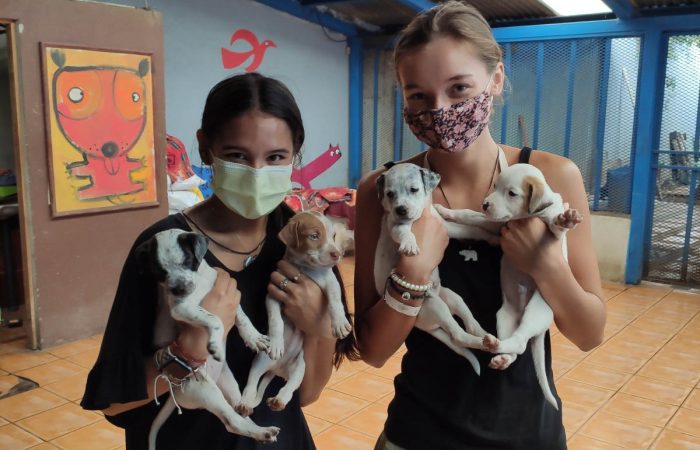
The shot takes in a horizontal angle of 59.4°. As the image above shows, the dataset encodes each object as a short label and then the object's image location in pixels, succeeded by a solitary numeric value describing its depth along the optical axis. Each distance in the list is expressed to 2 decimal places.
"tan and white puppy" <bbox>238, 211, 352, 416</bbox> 1.30
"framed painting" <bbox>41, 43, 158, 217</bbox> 4.12
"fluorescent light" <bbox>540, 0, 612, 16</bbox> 6.34
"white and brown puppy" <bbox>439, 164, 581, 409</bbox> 1.26
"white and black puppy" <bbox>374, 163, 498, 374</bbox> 1.32
